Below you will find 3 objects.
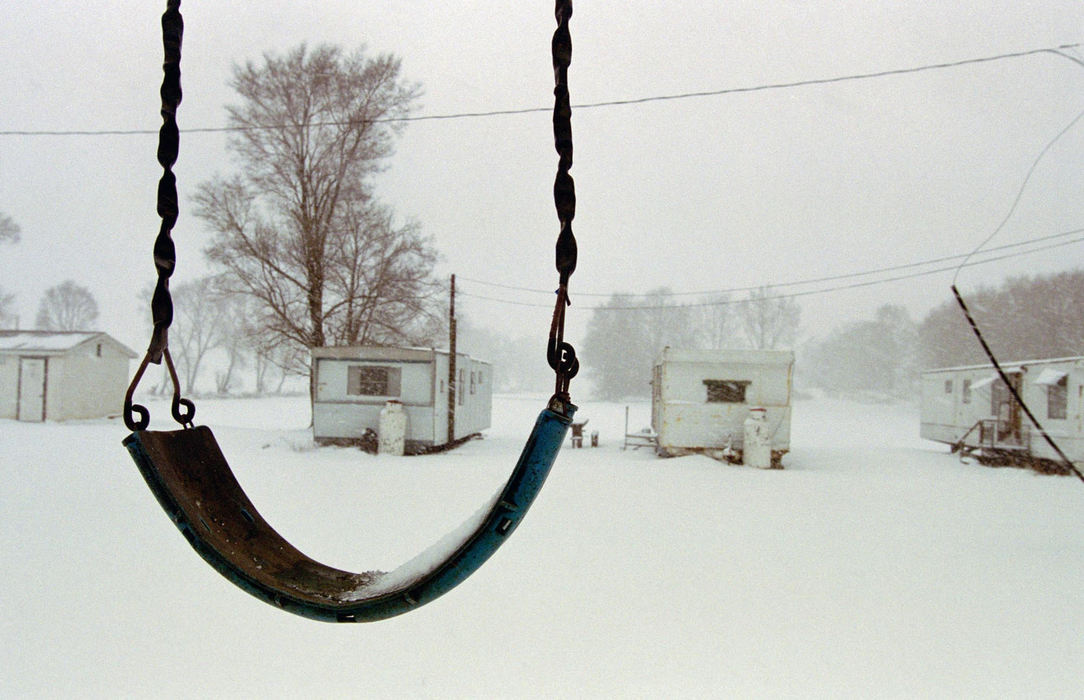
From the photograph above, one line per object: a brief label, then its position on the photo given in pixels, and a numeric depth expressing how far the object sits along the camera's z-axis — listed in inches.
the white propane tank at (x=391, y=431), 466.1
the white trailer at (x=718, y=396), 494.3
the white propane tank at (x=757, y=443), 459.8
